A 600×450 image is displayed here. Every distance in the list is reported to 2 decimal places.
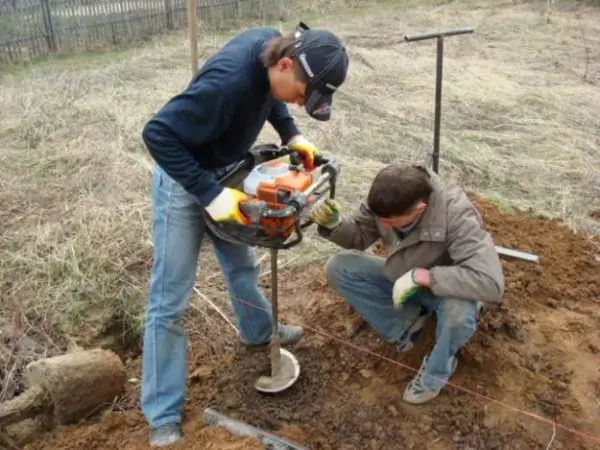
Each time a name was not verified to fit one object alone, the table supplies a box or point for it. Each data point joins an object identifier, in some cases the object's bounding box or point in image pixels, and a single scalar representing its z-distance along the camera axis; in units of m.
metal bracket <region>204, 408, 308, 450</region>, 2.49
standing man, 2.22
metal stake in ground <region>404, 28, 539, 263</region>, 3.30
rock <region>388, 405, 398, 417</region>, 2.81
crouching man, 2.53
